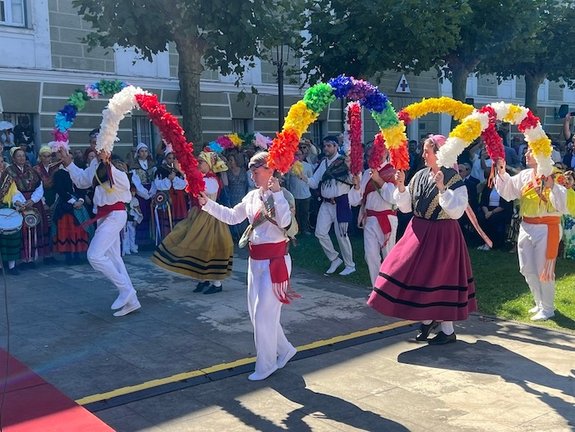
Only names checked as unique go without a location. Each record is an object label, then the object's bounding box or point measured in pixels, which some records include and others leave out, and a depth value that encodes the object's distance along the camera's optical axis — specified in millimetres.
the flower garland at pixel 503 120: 6172
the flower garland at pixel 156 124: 6078
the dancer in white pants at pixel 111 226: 7730
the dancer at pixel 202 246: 8547
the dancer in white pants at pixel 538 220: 7168
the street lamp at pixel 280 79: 15227
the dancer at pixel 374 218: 8609
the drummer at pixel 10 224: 9953
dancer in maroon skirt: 6289
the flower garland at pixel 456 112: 6883
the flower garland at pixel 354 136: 7922
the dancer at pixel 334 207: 10148
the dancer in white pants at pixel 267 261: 5730
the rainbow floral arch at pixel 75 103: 8789
